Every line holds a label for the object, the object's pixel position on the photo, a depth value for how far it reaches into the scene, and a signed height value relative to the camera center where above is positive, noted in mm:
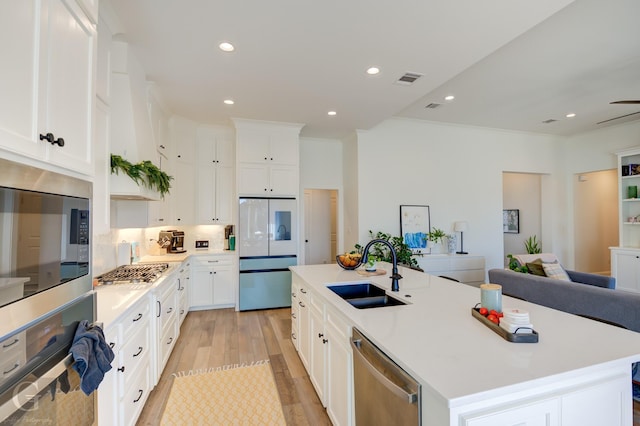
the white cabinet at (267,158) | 4574 +1033
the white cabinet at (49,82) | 874 +516
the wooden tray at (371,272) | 2657 -508
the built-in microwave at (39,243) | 817 -80
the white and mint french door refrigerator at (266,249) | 4512 -486
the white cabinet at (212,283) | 4457 -1007
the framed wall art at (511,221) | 7086 -35
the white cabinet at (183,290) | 3582 -966
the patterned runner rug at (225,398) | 2111 -1479
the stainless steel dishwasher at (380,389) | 1056 -727
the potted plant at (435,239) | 5344 -369
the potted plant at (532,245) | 6174 -580
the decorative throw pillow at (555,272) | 3547 -663
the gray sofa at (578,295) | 2443 -771
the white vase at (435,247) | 5480 -538
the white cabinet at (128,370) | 1562 -967
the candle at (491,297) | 1479 -415
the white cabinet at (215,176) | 4816 +763
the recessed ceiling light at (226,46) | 2588 +1618
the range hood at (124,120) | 2404 +882
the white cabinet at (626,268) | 4922 -870
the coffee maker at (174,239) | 4344 -303
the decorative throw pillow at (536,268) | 3629 -637
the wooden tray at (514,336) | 1219 -513
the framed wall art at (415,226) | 5336 -120
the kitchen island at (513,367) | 933 -545
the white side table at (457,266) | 5098 -856
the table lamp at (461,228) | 5434 -162
